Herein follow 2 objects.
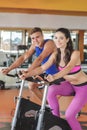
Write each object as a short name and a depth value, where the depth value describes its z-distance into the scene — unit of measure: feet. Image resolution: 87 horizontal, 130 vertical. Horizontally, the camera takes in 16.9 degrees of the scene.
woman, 8.18
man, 10.33
